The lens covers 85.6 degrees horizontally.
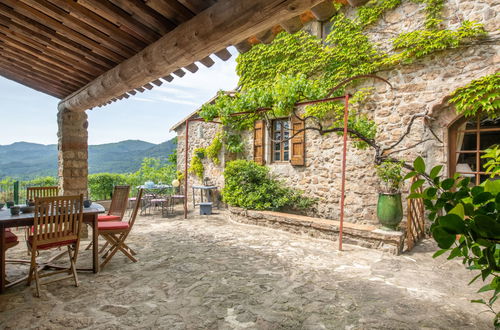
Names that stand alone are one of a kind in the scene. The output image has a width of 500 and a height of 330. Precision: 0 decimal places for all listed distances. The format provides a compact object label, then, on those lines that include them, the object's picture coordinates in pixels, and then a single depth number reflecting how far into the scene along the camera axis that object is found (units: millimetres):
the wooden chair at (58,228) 2721
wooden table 2764
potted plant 4258
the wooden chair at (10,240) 2924
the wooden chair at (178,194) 9094
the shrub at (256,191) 6137
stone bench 4105
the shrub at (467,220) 556
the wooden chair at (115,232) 3434
